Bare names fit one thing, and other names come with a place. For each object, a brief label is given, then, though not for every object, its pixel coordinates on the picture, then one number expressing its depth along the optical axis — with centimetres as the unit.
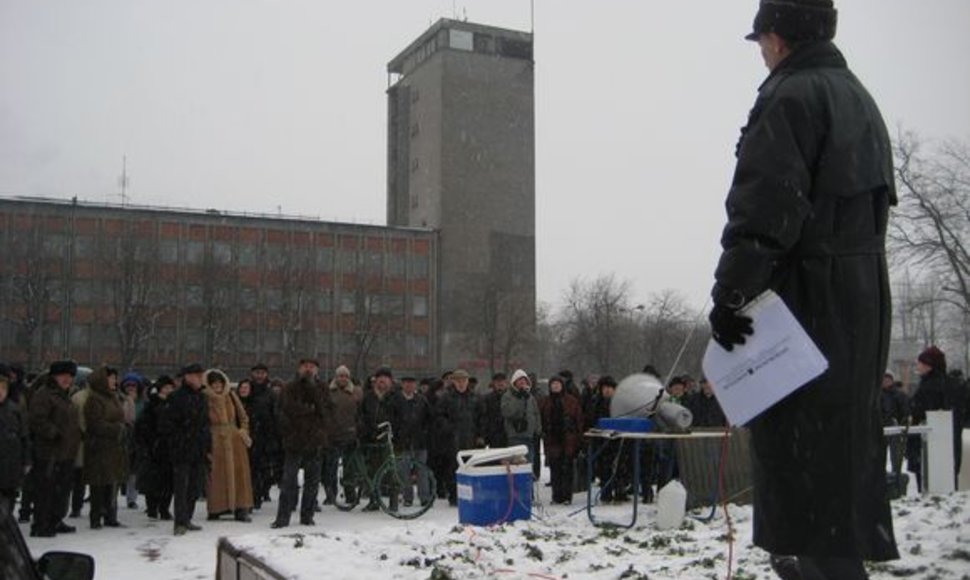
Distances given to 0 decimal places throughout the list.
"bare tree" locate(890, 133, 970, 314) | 4203
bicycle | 1433
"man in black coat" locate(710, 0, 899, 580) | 292
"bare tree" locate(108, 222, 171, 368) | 5106
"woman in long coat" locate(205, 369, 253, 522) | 1352
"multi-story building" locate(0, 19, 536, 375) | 5694
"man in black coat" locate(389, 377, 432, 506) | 1555
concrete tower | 7994
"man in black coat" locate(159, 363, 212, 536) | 1254
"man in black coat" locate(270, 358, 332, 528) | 1296
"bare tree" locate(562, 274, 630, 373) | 6575
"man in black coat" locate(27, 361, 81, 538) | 1185
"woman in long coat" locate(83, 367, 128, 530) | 1277
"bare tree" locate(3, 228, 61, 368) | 5056
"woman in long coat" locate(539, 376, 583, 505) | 1559
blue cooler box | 1042
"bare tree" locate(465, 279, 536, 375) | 7319
